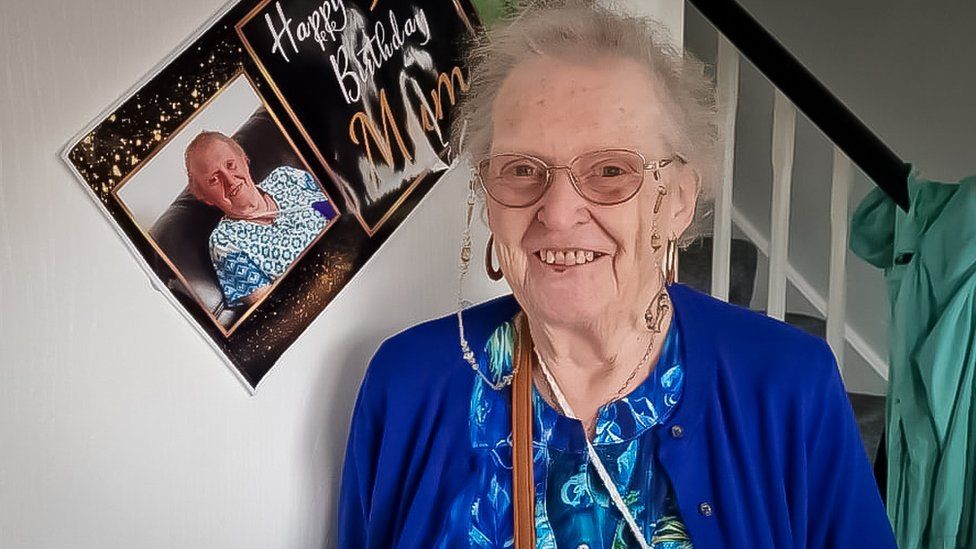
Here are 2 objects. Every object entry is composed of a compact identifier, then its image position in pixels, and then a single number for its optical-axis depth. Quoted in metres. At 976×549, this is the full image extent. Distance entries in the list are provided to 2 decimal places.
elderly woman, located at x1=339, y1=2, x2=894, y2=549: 1.04
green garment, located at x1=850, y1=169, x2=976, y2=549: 1.46
